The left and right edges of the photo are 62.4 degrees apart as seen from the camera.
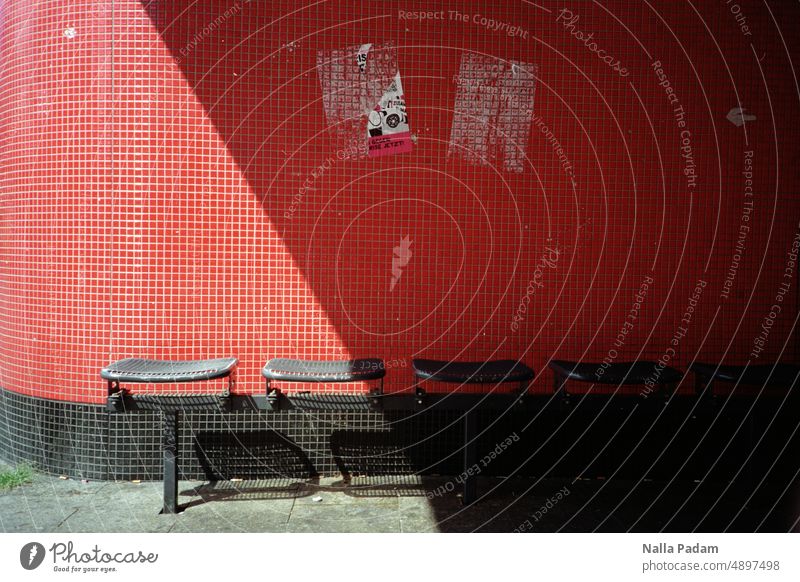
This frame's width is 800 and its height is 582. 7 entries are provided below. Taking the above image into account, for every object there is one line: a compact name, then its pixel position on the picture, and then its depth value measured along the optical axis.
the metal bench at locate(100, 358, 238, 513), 3.79
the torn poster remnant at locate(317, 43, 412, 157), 4.48
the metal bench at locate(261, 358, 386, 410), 3.88
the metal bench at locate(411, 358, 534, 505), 3.95
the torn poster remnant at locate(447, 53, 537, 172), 4.53
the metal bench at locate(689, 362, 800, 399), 4.04
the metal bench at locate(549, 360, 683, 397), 3.99
